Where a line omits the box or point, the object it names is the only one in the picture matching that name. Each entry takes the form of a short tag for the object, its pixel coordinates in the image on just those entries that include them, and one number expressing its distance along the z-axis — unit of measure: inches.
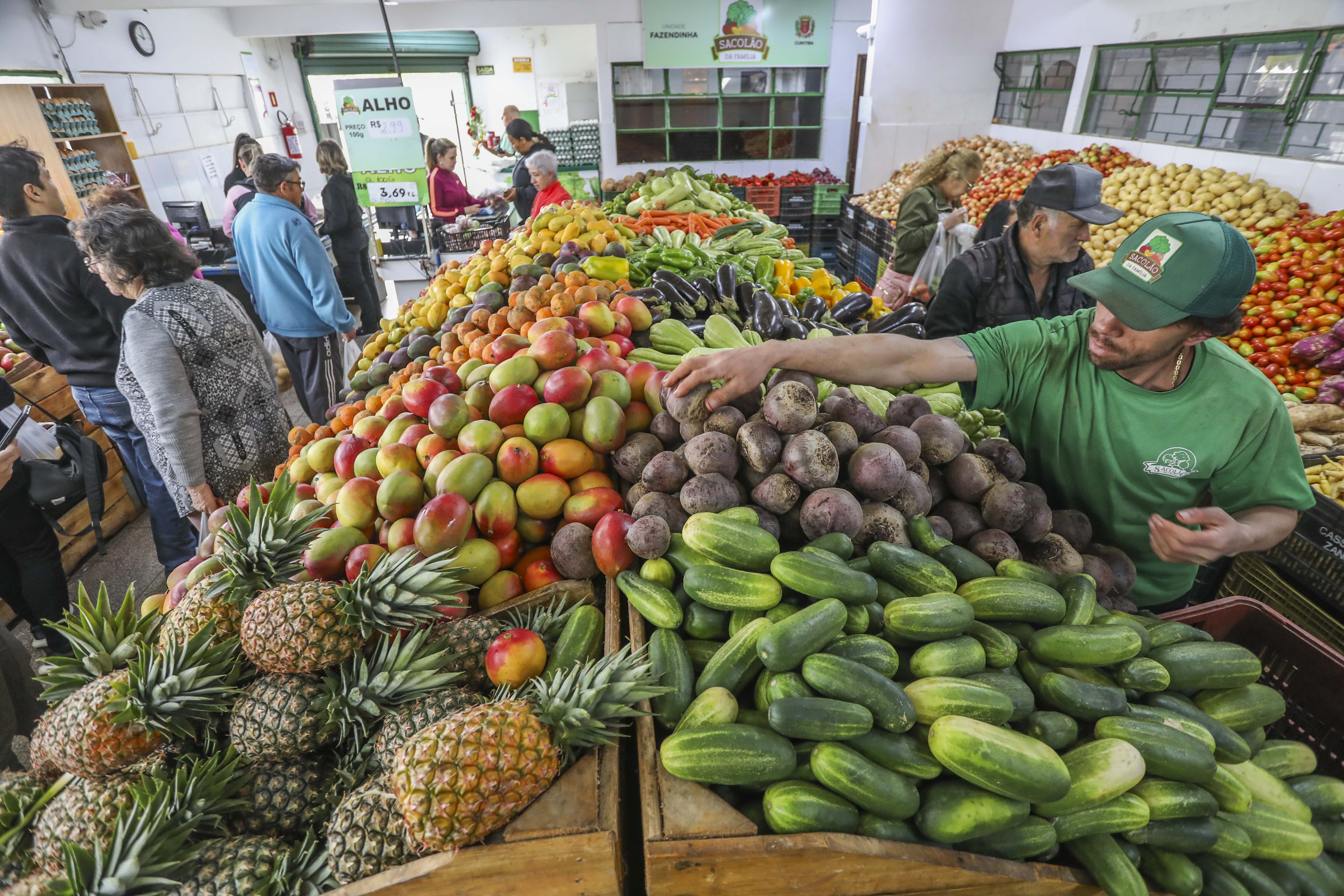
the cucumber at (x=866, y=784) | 46.0
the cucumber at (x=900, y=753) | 47.3
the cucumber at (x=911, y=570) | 57.4
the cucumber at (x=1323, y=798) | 53.2
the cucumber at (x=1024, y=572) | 59.9
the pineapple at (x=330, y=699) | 54.6
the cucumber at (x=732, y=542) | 58.5
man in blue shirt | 180.7
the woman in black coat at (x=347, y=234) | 257.6
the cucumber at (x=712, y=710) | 50.4
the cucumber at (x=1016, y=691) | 50.4
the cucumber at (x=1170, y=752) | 47.6
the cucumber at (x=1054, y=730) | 49.8
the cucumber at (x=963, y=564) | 61.0
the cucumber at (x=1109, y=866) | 45.8
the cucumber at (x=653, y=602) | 59.1
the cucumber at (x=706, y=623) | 59.7
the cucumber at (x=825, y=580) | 54.4
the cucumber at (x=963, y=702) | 47.5
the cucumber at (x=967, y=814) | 45.0
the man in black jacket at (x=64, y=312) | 133.4
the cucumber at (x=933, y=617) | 51.9
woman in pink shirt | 337.7
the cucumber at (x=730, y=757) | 46.9
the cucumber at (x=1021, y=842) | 47.2
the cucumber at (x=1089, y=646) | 52.7
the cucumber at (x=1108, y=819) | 46.4
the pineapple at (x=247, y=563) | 61.9
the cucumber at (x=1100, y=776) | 46.3
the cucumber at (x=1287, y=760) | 55.4
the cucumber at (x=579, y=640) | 61.6
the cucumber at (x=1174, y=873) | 47.3
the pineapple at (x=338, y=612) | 55.9
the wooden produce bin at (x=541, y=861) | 46.9
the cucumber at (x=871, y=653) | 52.1
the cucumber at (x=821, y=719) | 47.1
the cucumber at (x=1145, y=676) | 53.5
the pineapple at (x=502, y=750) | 46.8
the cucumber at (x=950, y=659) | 50.4
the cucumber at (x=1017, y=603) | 56.0
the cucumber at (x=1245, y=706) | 55.6
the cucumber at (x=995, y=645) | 53.7
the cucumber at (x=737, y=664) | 54.5
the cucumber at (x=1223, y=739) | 51.9
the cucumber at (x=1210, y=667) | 55.6
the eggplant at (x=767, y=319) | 100.6
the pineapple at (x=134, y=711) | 53.2
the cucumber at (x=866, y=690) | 48.3
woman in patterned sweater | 116.2
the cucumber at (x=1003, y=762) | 44.2
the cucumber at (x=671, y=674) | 53.9
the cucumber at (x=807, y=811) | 45.5
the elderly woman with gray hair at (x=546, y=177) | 244.5
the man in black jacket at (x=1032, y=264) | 109.4
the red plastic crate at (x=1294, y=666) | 67.4
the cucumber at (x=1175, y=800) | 47.1
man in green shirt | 65.6
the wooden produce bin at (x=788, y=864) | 45.0
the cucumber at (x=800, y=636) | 50.6
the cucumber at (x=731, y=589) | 56.4
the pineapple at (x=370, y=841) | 50.5
